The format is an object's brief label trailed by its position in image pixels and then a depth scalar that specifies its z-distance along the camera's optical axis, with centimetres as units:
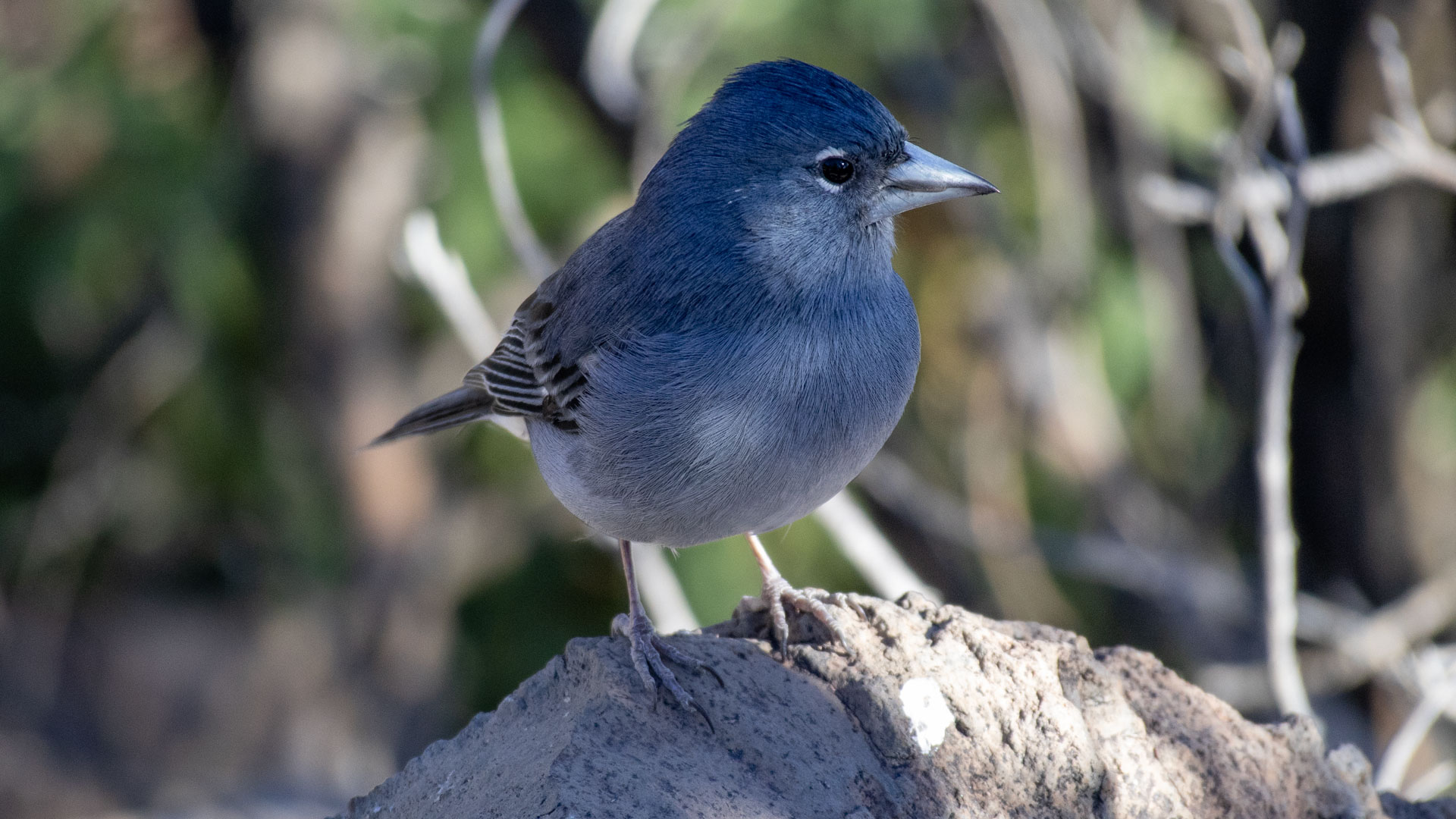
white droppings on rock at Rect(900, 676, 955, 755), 532
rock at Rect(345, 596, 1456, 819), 487
